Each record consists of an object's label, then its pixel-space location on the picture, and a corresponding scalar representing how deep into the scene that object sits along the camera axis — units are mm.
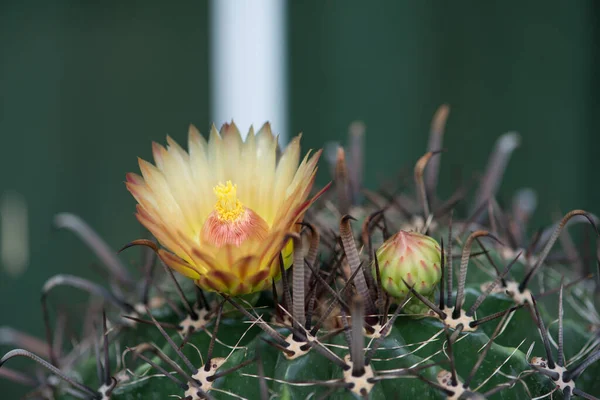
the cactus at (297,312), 436
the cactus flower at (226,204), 436
